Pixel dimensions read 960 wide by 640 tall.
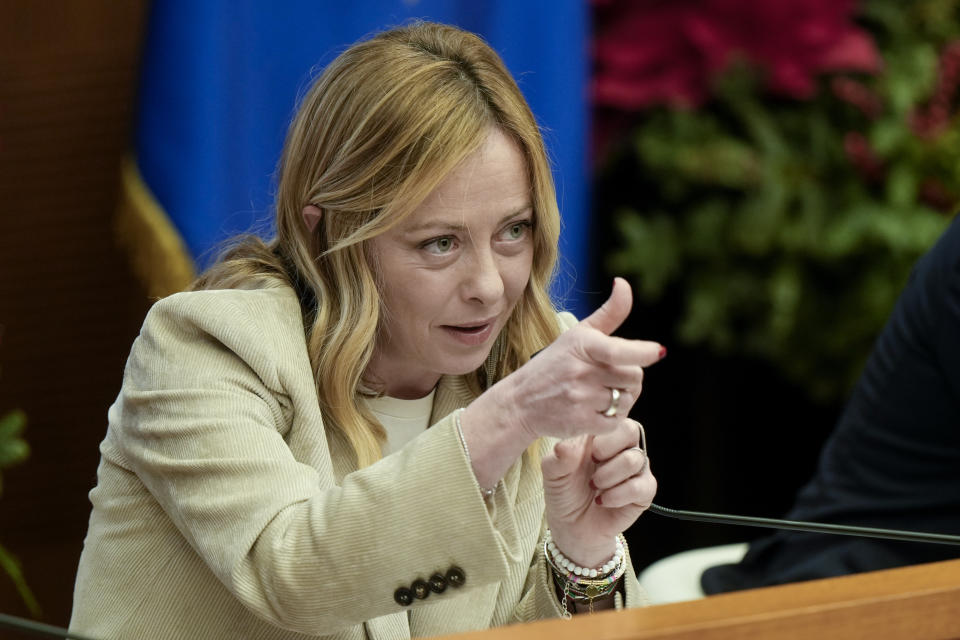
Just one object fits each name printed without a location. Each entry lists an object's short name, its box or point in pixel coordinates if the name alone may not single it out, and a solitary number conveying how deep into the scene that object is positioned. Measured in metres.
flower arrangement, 7.85
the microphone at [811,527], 5.43
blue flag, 6.32
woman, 5.38
